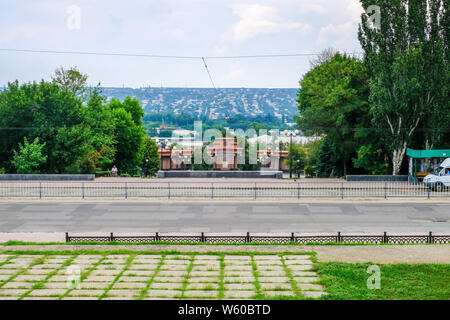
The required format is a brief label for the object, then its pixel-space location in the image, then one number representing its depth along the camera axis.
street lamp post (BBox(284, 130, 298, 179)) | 44.13
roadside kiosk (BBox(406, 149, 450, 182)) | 33.74
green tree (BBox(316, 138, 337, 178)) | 55.88
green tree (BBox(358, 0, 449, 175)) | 34.47
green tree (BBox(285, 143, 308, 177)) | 91.39
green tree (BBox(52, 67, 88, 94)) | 59.91
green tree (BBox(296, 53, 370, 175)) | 40.50
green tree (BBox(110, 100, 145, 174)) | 59.81
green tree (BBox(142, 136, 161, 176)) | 89.62
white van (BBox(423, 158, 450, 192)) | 30.55
